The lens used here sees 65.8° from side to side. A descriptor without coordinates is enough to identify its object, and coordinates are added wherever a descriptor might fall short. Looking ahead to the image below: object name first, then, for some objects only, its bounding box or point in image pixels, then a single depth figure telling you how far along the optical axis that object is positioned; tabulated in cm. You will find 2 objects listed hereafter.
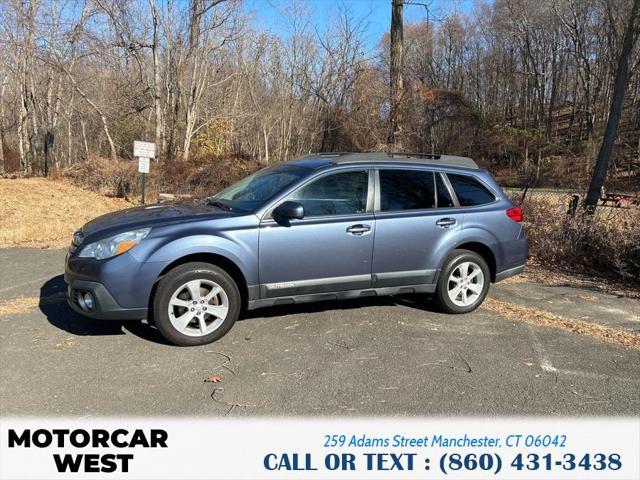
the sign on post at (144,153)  1158
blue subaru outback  418
